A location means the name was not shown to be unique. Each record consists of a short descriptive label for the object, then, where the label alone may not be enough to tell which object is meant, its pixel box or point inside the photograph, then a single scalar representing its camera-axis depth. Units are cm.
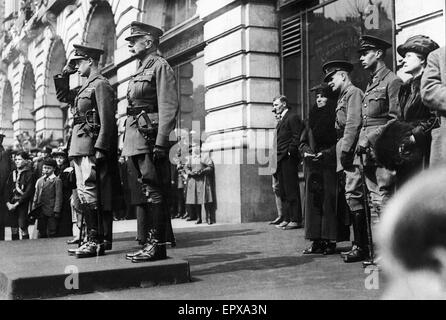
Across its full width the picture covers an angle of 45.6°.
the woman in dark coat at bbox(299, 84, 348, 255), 596
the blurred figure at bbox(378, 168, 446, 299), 248
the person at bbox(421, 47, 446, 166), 383
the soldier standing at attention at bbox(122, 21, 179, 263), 480
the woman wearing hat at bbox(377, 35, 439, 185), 432
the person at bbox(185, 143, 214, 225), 1037
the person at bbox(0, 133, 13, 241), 920
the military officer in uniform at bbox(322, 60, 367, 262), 521
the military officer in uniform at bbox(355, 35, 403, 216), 485
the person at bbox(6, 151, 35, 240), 937
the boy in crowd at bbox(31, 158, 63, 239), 858
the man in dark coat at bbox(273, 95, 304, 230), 878
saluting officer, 533
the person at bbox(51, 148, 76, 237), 859
